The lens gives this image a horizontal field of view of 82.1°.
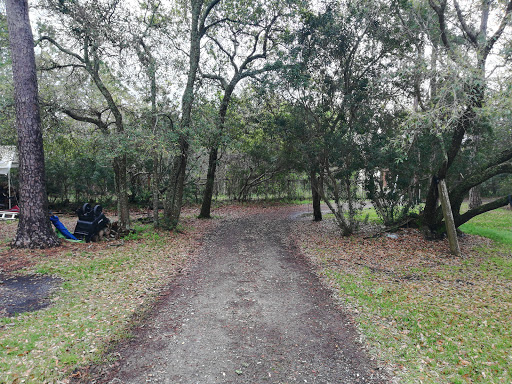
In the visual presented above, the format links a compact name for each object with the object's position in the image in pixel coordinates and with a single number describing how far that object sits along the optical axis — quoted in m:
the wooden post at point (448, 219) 8.14
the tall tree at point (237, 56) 11.61
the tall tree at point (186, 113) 10.72
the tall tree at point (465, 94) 6.01
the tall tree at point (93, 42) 8.87
